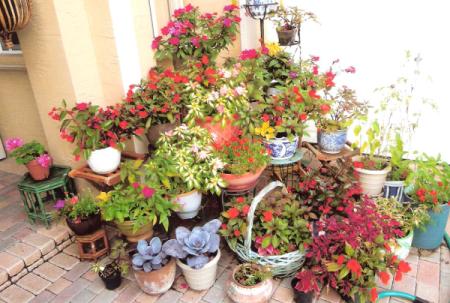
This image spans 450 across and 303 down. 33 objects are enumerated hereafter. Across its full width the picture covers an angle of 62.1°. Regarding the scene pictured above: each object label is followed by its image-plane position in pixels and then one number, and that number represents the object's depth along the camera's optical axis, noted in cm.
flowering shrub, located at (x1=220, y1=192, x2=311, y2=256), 252
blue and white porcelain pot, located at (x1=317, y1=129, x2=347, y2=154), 302
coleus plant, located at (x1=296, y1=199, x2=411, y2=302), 227
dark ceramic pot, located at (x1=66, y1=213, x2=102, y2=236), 269
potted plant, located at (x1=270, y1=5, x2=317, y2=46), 326
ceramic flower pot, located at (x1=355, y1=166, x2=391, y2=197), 296
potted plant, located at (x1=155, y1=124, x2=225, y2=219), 270
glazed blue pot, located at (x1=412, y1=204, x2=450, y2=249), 274
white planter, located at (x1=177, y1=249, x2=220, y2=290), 247
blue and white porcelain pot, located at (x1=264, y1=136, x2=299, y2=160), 291
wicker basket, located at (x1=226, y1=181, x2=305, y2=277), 248
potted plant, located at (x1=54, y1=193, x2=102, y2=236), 271
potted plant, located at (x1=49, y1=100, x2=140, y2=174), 275
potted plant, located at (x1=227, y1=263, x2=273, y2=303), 235
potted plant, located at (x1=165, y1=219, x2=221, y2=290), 244
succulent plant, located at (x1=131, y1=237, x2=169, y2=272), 244
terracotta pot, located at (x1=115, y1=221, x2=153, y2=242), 264
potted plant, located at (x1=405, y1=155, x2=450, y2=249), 273
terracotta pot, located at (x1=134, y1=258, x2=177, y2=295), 246
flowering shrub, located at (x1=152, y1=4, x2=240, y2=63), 325
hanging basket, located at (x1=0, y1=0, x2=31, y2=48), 243
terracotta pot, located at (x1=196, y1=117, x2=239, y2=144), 299
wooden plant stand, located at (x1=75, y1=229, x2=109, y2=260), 279
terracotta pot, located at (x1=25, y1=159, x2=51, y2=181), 300
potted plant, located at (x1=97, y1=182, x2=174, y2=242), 256
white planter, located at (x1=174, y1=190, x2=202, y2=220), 278
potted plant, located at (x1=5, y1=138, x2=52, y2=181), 300
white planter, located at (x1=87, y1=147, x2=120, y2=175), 279
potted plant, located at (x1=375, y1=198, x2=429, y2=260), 262
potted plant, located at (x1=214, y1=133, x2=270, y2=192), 279
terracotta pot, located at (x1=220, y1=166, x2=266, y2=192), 280
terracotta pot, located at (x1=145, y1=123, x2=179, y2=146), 304
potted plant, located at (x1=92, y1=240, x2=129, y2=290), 256
